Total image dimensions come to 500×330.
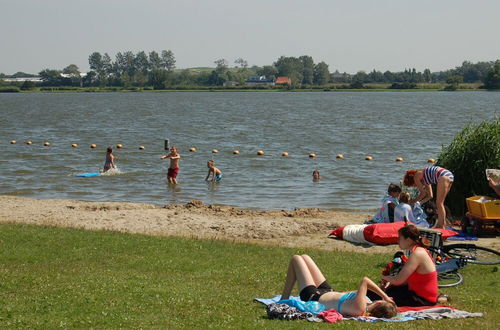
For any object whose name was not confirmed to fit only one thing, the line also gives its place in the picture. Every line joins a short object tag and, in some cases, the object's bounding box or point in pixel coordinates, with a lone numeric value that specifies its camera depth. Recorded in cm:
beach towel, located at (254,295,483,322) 862
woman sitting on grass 894
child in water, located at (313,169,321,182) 3086
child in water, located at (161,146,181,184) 2866
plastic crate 1549
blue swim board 3155
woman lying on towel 870
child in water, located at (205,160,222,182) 3031
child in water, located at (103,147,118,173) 3206
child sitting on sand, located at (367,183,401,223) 1590
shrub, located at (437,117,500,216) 1831
